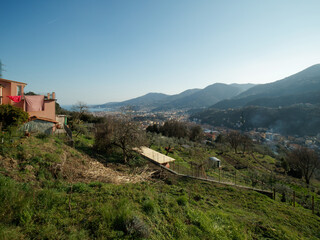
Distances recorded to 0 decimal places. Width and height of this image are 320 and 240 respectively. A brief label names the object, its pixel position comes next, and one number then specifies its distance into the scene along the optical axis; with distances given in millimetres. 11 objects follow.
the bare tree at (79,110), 18984
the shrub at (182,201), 5416
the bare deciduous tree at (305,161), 20461
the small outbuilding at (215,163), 17297
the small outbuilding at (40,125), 11156
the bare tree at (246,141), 33206
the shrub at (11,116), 9262
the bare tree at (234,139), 33531
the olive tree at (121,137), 11852
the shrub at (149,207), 4352
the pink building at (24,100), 13539
